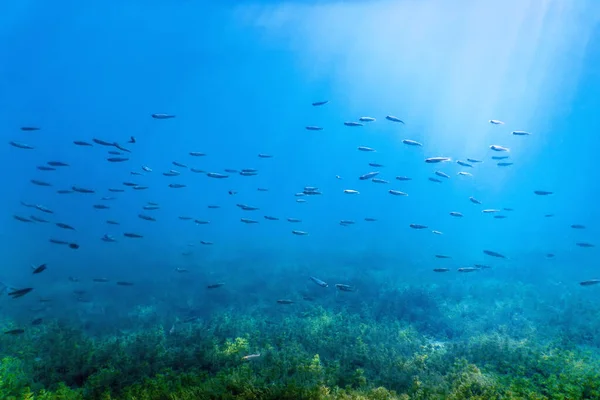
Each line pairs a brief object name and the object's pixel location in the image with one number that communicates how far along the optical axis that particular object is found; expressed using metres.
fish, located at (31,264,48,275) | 6.67
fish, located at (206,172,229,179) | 12.23
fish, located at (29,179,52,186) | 13.99
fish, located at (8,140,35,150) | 12.19
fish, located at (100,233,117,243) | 12.73
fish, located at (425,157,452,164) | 10.74
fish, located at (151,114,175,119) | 13.00
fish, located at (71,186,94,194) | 12.08
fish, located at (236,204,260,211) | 12.82
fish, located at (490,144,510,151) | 13.46
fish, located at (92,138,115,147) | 10.92
